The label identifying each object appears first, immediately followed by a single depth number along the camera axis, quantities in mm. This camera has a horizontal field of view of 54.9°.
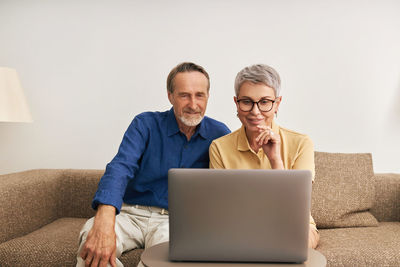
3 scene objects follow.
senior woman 1525
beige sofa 1626
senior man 1633
